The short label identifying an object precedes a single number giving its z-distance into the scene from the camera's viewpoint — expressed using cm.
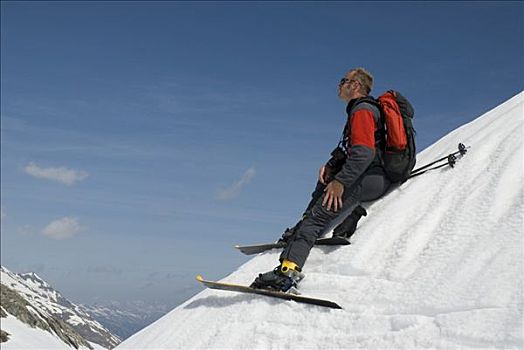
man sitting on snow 686
